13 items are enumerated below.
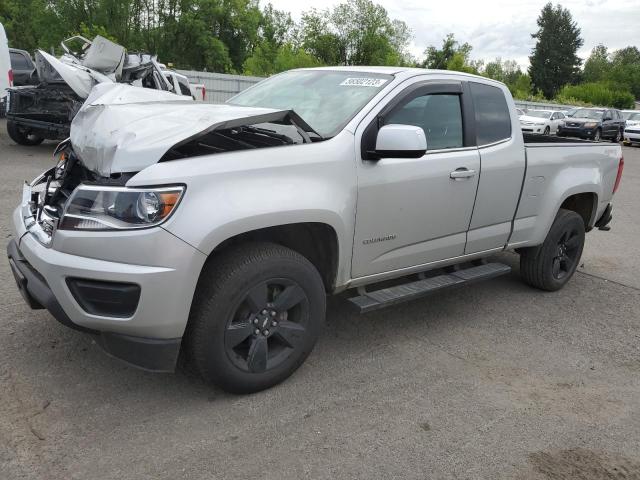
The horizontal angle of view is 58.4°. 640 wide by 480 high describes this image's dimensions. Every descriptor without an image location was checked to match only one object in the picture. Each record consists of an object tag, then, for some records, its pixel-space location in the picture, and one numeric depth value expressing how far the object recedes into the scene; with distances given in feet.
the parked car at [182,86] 38.50
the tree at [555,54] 276.82
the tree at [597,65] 303.89
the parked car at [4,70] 38.99
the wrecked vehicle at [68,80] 33.27
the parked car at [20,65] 48.25
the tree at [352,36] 152.56
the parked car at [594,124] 86.12
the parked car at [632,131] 91.29
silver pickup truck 8.72
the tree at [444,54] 193.47
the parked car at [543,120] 84.16
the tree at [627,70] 280.51
